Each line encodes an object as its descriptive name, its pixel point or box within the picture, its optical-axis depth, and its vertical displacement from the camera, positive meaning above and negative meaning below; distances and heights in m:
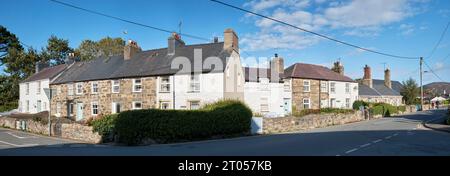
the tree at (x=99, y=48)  65.75 +9.20
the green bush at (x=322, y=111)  32.63 -1.30
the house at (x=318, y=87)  39.84 +1.17
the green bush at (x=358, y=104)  43.59 -0.84
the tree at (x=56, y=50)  63.33 +8.65
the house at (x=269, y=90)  33.41 +0.70
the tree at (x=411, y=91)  72.50 +1.09
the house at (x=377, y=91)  60.01 +1.14
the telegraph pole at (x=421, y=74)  55.59 +3.47
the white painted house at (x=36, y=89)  41.06 +1.08
